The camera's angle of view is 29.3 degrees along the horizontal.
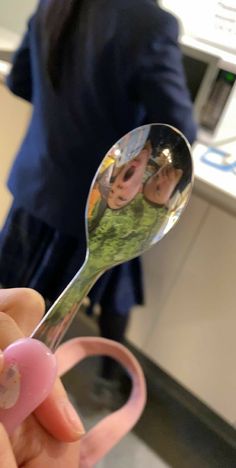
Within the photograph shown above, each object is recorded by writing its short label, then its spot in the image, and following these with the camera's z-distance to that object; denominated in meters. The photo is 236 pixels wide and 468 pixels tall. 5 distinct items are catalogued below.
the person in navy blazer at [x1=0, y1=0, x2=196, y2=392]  0.65
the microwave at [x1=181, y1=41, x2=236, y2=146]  0.85
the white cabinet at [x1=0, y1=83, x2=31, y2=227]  0.97
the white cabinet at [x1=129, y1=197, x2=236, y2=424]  0.85
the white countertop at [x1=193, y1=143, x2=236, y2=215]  0.77
